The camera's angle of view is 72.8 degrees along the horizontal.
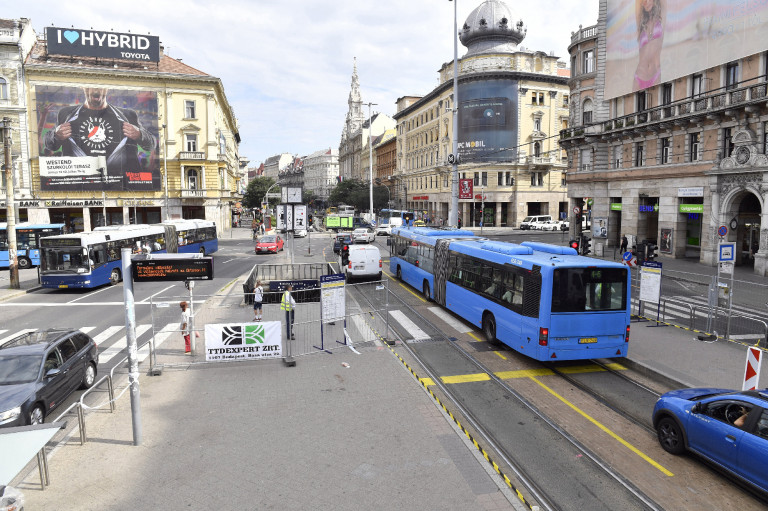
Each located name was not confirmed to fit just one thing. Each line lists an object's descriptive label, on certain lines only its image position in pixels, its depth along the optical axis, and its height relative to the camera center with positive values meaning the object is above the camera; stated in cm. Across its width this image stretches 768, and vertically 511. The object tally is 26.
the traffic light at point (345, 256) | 2816 -269
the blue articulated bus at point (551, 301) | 1197 -227
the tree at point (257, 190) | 9562 +330
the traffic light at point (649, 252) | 2846 -250
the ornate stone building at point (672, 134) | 2811 +491
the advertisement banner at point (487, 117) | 7031 +1230
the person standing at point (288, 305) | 1285 -248
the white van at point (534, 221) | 6601 -171
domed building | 7069 +1237
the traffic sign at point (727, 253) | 1605 -136
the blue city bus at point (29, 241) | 3403 -218
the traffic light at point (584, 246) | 3438 -247
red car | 4334 -307
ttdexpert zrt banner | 1265 -324
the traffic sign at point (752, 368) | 911 -280
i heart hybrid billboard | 5347 +1720
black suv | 873 -310
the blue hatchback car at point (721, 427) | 692 -319
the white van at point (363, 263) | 2525 -265
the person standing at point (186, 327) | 1356 -311
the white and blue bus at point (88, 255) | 2370 -225
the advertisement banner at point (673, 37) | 2720 +1021
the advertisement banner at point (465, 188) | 3906 +153
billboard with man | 5269 +723
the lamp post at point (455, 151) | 3269 +366
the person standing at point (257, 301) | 1541 -275
